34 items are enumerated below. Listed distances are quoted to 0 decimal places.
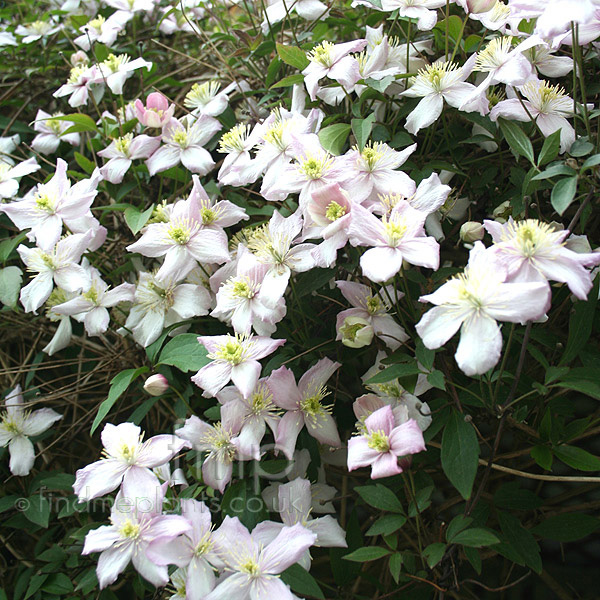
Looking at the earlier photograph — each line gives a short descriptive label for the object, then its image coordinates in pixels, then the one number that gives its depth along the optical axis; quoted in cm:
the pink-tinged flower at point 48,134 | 109
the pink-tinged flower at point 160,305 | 81
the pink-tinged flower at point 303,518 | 69
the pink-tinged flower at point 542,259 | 53
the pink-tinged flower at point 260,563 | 61
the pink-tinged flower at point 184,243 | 77
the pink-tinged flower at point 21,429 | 90
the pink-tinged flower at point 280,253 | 69
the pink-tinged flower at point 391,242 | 60
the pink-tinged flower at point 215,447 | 71
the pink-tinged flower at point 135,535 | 64
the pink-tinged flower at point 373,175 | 69
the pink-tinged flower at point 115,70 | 100
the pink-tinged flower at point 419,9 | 79
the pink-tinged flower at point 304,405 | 70
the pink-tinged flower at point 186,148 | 91
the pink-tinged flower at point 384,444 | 60
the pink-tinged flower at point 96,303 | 83
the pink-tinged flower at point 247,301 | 69
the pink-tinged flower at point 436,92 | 74
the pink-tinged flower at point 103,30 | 112
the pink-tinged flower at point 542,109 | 71
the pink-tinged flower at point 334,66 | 76
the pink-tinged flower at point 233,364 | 66
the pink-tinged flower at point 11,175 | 95
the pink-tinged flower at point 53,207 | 84
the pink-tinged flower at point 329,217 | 64
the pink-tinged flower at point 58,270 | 83
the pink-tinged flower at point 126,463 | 69
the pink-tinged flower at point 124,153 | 92
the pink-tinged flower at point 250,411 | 70
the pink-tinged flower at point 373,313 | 70
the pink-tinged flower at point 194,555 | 63
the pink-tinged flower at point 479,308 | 50
